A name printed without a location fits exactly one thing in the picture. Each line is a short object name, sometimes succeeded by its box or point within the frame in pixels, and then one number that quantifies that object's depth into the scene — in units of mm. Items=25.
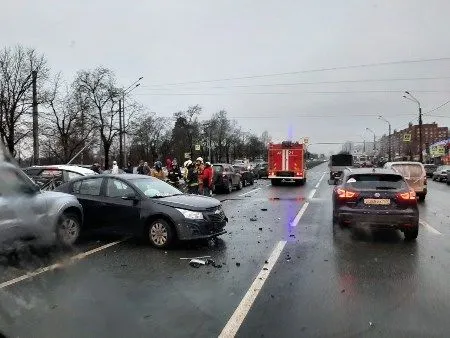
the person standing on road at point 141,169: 22502
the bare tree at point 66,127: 40094
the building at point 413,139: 106650
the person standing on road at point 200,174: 18078
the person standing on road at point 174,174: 23297
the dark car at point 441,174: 41281
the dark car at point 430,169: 50312
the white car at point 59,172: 12170
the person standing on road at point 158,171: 23222
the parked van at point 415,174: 20094
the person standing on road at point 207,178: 18188
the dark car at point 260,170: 47806
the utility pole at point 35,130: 20703
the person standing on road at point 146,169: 22550
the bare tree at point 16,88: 30078
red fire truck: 34125
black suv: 9906
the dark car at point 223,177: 25562
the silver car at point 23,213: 3229
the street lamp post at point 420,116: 53497
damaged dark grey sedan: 8914
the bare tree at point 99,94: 49384
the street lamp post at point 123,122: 33769
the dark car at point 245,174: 32262
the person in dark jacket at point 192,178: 17438
